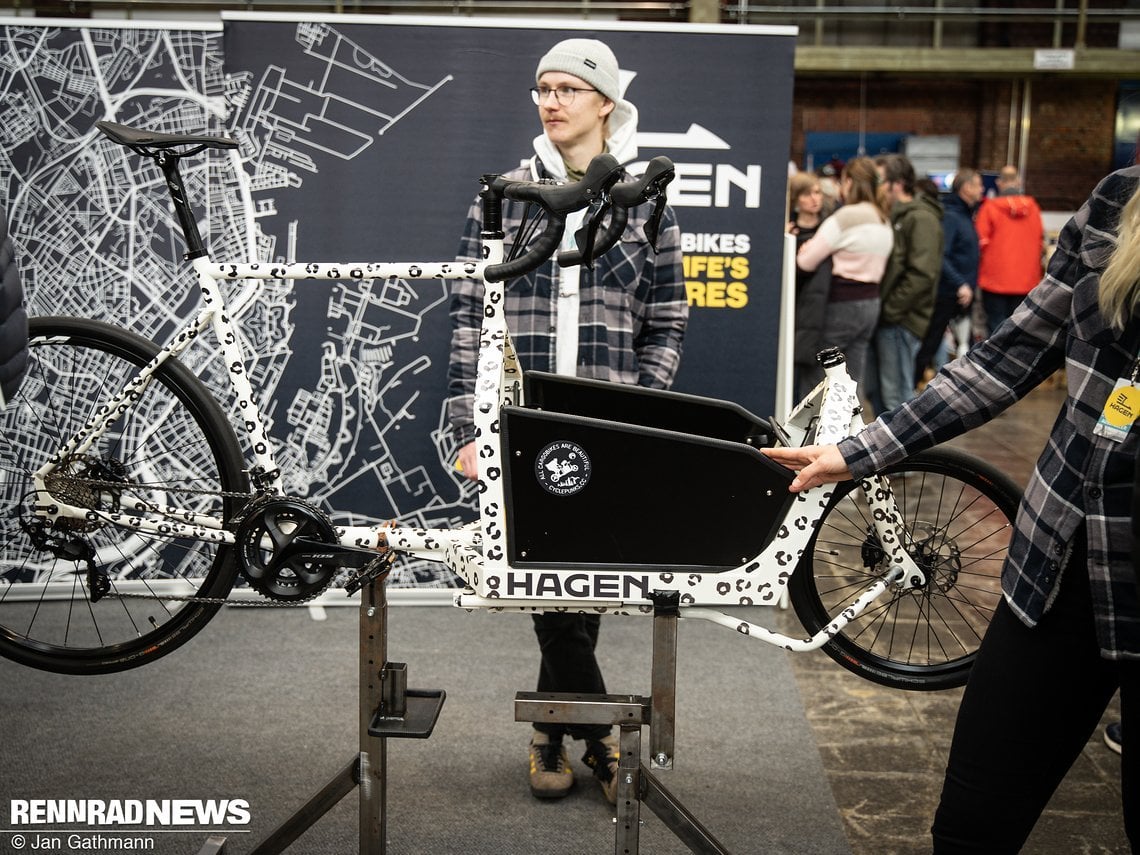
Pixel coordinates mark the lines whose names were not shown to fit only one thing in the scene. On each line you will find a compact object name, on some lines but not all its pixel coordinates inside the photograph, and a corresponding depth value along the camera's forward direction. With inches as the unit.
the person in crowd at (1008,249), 370.6
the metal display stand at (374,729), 95.3
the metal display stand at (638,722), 91.3
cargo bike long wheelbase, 86.0
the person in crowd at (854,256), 252.7
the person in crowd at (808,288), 253.8
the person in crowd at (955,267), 319.3
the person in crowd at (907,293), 275.0
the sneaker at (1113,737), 131.3
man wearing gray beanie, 114.8
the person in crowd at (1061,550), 68.9
